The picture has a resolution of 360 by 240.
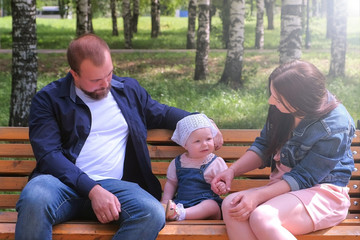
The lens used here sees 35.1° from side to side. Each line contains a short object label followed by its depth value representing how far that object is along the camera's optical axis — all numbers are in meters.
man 3.34
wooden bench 4.27
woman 3.31
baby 3.94
